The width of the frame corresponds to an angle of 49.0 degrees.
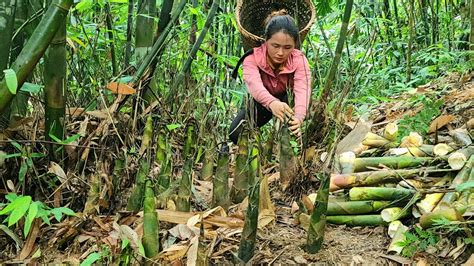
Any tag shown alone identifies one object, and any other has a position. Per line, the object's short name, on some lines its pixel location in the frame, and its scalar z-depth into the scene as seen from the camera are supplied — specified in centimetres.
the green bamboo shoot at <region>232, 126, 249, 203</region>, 230
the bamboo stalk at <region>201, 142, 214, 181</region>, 280
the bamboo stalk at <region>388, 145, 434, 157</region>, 244
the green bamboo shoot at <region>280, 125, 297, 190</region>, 250
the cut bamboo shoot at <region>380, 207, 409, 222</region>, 213
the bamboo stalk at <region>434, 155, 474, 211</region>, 205
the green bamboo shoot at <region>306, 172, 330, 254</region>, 189
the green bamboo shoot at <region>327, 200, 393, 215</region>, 222
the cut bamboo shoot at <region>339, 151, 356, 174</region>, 244
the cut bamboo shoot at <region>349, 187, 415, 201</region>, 217
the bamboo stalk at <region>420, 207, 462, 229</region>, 195
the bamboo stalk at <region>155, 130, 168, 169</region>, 228
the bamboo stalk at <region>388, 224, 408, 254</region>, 202
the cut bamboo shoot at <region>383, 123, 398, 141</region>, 270
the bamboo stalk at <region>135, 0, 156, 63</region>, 285
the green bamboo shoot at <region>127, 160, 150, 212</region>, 216
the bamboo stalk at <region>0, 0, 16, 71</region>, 201
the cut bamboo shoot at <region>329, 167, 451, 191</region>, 227
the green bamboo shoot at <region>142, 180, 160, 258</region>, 182
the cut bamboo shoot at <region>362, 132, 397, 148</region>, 270
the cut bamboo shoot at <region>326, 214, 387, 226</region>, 219
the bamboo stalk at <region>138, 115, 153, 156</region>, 240
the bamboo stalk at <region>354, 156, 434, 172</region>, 236
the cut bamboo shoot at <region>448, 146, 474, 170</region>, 218
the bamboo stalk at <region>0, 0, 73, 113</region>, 184
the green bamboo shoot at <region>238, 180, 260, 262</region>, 174
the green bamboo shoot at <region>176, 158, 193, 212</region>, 222
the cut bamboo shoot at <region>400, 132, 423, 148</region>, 253
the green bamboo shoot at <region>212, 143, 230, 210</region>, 230
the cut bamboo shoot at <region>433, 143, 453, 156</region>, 234
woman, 283
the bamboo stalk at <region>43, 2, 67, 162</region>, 226
